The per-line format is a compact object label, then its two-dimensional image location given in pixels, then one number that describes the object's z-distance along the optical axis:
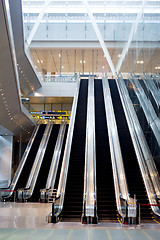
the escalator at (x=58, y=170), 14.88
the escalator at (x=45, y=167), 14.70
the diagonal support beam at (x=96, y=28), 23.86
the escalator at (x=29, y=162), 16.33
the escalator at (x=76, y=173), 9.25
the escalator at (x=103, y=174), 9.17
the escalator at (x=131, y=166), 9.54
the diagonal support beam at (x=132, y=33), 13.94
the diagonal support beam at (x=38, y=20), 23.69
